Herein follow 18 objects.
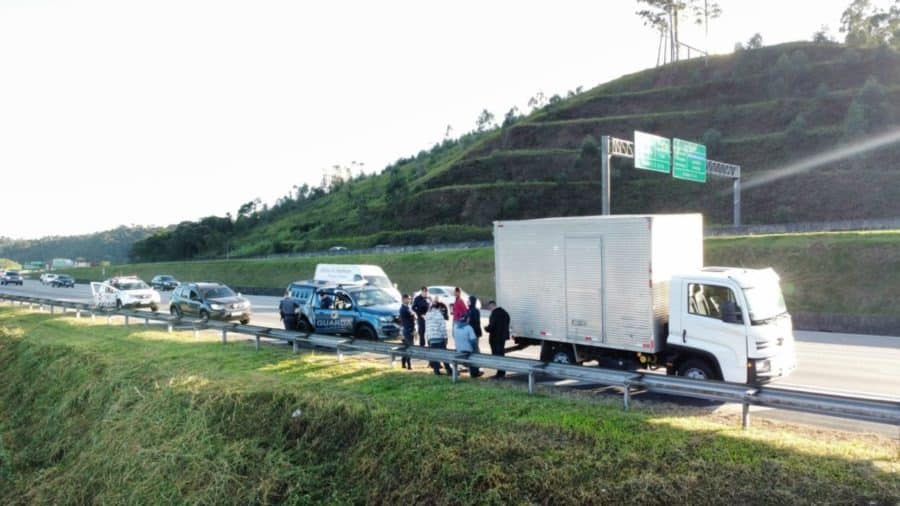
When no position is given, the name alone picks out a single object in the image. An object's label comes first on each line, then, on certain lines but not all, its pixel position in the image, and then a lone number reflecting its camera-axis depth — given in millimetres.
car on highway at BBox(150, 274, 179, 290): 57000
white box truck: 10438
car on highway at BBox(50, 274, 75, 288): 65750
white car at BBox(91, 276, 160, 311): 30469
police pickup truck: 16953
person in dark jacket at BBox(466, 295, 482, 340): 13211
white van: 27666
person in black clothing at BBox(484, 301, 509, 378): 12797
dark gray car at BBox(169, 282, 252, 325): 23422
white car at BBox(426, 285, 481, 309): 27297
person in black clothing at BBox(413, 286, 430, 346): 16062
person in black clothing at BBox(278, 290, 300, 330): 18844
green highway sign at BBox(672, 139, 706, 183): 33969
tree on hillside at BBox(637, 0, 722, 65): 98812
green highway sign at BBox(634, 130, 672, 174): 30766
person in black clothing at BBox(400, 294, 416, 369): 14703
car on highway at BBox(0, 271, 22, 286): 69875
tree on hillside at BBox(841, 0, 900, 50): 87375
